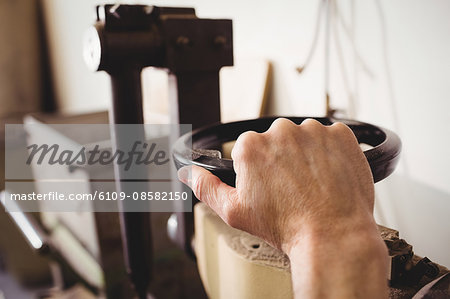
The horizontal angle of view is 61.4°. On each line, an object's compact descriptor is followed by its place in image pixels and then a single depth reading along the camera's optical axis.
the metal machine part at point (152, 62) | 0.95
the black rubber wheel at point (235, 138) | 0.63
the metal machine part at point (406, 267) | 0.69
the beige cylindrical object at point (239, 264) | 0.72
